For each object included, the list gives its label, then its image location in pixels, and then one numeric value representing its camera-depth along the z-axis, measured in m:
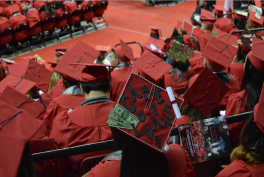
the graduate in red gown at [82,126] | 1.79
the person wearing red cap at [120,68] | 3.35
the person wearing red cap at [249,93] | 1.95
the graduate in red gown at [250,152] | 1.19
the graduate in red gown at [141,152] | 1.08
